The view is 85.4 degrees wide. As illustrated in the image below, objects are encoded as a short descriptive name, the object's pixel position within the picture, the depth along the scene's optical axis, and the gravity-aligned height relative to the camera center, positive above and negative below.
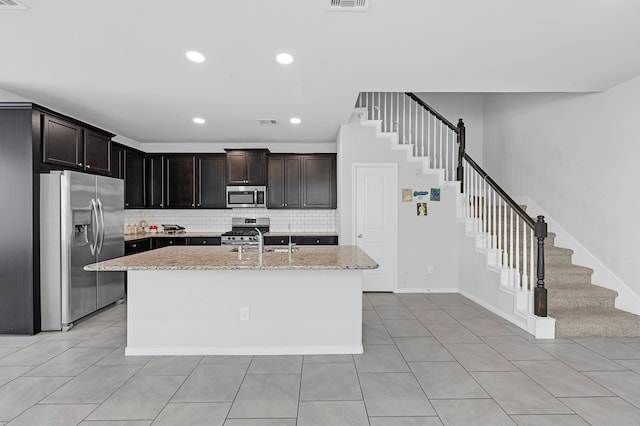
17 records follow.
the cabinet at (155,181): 6.61 +0.57
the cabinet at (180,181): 6.63 +0.57
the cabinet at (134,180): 6.08 +0.57
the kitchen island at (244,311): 3.29 -0.96
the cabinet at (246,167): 6.48 +0.81
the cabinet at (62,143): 3.94 +0.81
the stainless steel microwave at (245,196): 6.46 +0.27
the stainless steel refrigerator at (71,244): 3.91 -0.38
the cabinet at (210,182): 6.66 +0.55
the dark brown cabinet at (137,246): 5.34 -0.56
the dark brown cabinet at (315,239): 6.12 -0.51
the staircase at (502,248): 3.69 -0.53
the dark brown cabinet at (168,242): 6.18 -0.56
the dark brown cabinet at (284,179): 6.62 +0.60
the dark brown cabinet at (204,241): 6.30 -0.55
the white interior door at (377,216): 5.64 -0.10
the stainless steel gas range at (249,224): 6.70 -0.27
